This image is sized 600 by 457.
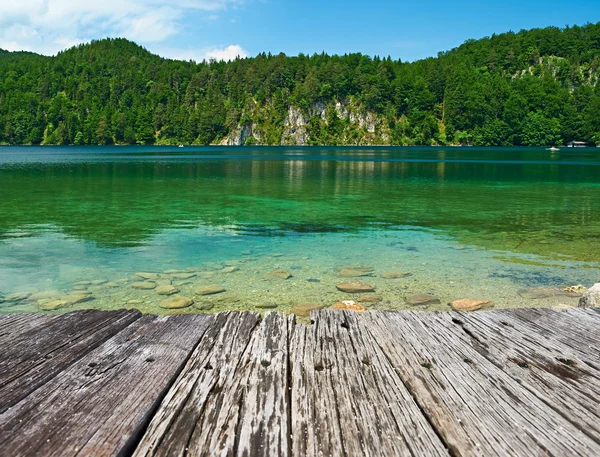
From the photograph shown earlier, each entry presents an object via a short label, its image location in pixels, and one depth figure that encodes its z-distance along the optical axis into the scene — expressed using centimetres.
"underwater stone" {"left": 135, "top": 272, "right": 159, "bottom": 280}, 1352
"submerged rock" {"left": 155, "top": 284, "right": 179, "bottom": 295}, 1198
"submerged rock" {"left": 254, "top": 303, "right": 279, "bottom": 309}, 1081
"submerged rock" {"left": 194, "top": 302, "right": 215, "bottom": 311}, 1076
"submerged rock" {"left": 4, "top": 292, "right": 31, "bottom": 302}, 1137
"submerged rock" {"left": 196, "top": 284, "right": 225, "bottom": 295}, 1200
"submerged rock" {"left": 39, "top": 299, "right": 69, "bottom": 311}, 1080
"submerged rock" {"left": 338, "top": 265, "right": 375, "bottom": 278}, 1376
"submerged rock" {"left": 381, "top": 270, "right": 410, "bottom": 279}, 1356
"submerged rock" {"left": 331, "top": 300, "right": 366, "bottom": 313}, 1003
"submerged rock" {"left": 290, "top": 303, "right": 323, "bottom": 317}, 1015
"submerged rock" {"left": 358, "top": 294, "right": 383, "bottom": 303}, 1120
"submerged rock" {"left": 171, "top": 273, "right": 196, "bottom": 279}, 1352
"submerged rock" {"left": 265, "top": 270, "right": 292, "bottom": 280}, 1337
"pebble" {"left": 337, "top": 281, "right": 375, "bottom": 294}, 1204
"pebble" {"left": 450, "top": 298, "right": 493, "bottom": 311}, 1055
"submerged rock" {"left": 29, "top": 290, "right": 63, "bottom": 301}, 1152
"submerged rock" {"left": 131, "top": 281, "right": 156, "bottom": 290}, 1250
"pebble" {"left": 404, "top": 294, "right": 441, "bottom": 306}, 1109
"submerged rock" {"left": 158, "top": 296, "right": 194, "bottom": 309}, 1087
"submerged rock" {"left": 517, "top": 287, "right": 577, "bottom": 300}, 1151
